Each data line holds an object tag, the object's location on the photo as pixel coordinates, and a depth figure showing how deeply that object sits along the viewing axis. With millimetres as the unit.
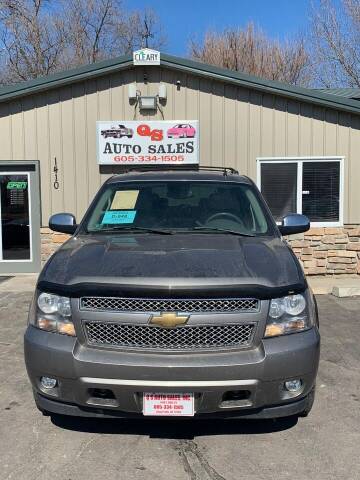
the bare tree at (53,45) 27453
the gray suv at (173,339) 3066
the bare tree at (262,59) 29625
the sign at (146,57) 9477
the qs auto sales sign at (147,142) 9797
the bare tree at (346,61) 24922
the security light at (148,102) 9734
